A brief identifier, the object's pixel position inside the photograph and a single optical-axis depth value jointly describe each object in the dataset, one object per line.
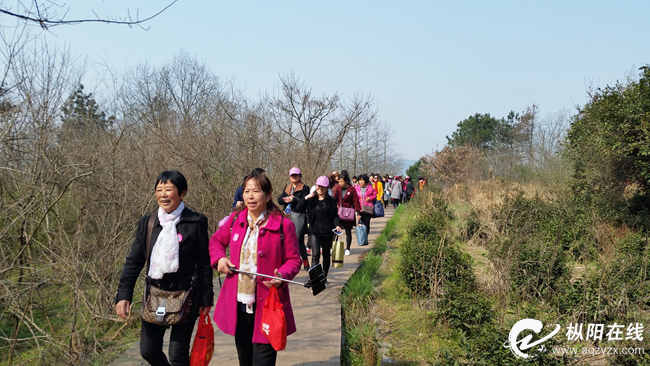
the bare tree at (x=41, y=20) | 3.21
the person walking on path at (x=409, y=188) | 29.20
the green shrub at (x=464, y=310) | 5.72
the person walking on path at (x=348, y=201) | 10.30
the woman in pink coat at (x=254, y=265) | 3.67
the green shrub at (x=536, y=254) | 7.11
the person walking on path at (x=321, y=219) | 7.96
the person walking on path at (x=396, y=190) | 26.31
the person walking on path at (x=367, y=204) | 12.95
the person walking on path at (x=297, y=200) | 8.47
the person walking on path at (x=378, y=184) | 19.35
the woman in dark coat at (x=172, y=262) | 3.58
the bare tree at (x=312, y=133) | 17.16
